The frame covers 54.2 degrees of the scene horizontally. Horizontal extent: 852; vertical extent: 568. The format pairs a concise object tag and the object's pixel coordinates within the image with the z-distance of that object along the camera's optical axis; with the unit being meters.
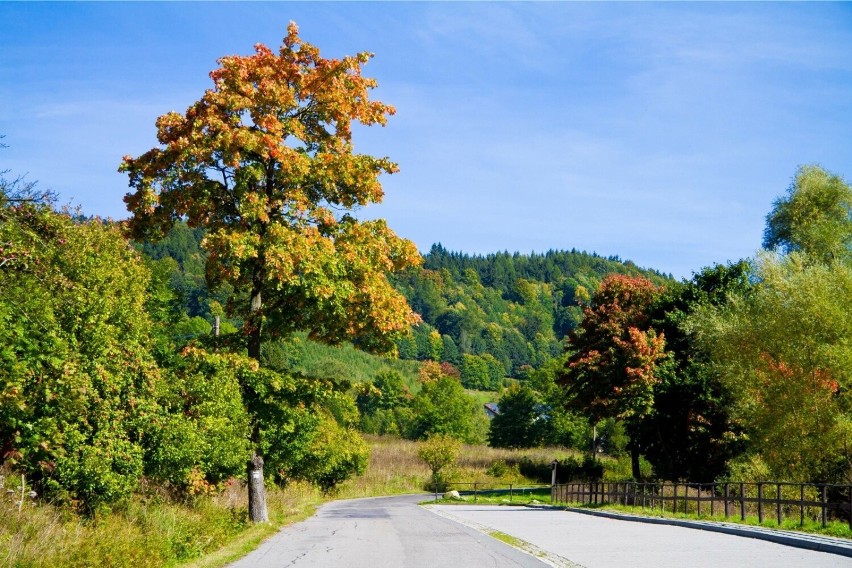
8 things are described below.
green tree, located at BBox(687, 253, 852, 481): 29.31
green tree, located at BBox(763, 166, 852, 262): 44.38
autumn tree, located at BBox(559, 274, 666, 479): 40.47
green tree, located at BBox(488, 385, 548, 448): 101.69
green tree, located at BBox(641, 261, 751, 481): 41.00
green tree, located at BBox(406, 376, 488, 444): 115.69
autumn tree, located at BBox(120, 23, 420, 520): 23.61
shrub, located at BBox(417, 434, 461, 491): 65.19
